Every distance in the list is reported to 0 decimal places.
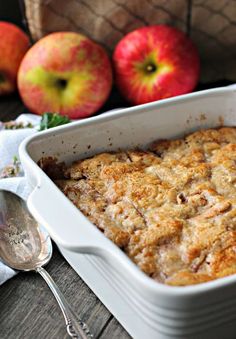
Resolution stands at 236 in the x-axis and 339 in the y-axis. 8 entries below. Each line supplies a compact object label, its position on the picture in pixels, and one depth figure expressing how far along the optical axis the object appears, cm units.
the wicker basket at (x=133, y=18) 80
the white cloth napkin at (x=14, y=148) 65
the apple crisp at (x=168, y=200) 54
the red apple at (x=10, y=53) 81
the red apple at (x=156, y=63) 77
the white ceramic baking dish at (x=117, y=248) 49
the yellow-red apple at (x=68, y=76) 76
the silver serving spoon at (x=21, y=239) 60
